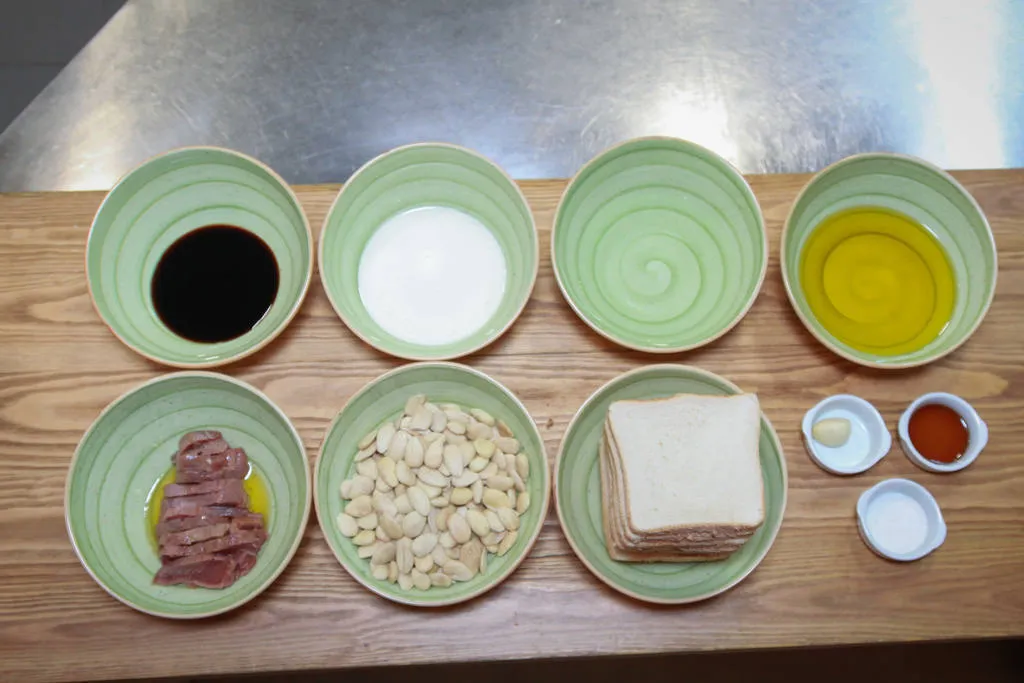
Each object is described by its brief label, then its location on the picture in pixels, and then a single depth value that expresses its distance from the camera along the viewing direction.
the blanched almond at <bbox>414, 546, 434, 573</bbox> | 0.57
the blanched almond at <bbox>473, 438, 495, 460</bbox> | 0.59
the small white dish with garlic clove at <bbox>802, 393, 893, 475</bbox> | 0.60
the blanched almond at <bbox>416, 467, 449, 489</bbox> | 0.59
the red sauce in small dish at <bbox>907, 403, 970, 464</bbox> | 0.61
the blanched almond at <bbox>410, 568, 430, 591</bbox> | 0.57
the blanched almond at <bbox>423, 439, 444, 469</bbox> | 0.59
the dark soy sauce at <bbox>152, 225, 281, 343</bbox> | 0.63
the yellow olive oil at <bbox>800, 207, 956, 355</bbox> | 0.64
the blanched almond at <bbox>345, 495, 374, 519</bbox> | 0.58
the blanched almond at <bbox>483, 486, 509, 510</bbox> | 0.58
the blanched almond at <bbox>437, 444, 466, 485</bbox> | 0.59
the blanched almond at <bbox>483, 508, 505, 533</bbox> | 0.58
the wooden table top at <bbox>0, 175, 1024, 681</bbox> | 0.57
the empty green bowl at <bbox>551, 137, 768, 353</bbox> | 0.63
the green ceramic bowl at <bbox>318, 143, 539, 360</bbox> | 0.60
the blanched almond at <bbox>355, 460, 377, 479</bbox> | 0.59
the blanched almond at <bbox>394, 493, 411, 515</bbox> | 0.59
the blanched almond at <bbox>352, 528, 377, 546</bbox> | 0.58
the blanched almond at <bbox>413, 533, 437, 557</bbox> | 0.57
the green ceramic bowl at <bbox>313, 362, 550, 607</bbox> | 0.55
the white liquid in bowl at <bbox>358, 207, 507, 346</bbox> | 0.64
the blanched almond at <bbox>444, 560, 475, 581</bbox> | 0.57
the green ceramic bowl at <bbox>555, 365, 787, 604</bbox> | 0.56
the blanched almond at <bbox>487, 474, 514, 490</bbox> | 0.58
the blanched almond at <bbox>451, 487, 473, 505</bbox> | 0.58
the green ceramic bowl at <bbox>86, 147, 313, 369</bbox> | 0.61
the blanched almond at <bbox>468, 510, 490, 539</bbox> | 0.58
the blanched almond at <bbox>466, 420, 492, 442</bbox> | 0.60
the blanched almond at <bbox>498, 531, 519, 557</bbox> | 0.58
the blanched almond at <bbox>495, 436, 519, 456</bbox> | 0.60
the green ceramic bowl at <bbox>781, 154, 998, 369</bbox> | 0.60
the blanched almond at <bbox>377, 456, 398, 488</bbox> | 0.59
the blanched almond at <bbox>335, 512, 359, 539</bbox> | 0.58
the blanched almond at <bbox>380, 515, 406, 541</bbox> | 0.58
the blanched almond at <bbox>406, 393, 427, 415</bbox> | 0.60
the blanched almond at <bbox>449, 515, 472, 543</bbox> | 0.58
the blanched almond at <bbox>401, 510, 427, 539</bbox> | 0.58
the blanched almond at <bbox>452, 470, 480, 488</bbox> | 0.59
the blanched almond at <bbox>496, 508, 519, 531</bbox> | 0.58
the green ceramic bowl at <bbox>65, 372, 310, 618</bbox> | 0.56
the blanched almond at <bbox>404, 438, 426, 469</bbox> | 0.59
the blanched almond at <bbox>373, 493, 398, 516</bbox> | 0.58
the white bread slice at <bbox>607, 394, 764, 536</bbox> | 0.54
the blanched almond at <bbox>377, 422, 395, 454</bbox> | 0.60
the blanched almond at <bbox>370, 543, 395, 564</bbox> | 0.57
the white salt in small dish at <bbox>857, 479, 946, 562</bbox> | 0.59
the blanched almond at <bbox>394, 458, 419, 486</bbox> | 0.59
